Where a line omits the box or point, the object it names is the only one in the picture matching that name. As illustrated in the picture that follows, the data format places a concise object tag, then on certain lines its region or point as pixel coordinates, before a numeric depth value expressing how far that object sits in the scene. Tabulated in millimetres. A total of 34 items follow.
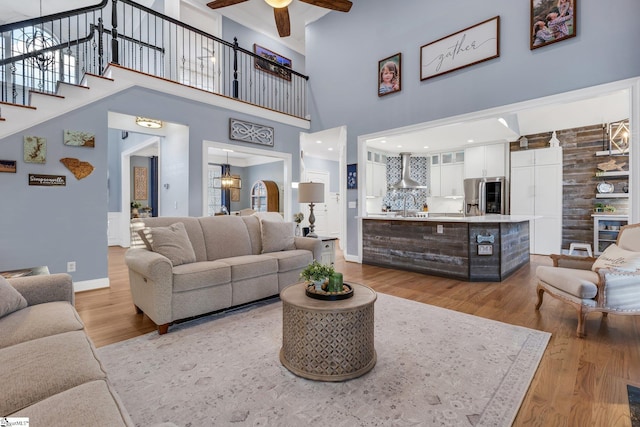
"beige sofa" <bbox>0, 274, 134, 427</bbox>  819
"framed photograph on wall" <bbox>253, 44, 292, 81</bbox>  6965
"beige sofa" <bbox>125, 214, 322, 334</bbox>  2492
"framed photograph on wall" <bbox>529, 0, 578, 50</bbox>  3518
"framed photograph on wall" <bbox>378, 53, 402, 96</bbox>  5129
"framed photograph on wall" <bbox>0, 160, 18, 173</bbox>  3179
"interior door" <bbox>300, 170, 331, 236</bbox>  9164
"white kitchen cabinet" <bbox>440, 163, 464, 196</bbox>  7707
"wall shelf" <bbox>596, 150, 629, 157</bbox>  5657
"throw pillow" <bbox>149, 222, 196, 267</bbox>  2803
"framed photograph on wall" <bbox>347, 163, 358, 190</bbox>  5734
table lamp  4242
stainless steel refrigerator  6867
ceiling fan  3626
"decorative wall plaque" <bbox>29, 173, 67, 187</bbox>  3381
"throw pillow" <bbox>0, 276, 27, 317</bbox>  1540
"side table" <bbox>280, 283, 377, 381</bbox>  1803
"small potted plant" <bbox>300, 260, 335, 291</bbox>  2055
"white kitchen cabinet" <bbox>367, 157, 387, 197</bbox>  7355
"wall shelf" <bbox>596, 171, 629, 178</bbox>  5636
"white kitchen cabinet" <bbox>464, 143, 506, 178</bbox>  6883
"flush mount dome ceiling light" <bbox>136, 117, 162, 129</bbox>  5035
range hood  7173
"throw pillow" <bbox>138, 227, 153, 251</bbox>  2857
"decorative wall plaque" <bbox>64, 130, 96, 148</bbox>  3571
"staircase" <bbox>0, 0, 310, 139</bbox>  3422
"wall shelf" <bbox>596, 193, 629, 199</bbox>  5652
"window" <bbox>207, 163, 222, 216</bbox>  9914
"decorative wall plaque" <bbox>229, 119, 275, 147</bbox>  5211
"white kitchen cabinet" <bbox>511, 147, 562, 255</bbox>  6168
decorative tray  1941
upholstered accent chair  2400
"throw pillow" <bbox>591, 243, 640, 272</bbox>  2424
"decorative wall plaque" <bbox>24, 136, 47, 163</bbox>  3320
